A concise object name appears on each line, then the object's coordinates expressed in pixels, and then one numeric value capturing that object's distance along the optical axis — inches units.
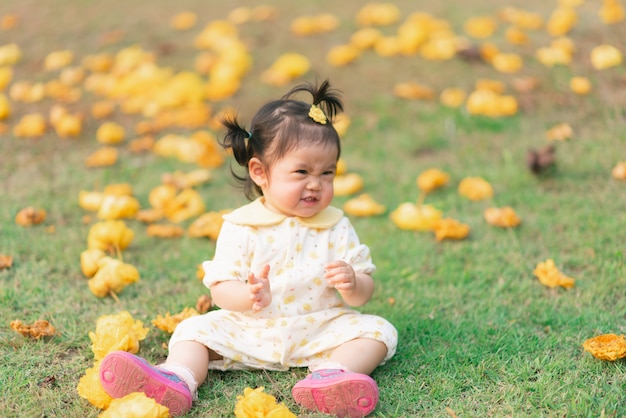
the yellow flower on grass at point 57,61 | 238.1
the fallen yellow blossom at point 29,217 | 145.9
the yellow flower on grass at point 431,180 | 161.8
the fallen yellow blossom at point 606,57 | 193.5
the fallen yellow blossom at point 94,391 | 83.8
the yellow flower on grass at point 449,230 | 138.9
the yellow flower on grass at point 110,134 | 191.8
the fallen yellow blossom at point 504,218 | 141.9
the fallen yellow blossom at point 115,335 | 93.0
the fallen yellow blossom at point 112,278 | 116.1
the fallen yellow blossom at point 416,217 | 145.2
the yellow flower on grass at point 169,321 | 103.8
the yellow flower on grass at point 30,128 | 195.9
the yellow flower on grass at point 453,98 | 198.5
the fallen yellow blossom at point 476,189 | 157.6
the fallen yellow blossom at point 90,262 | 123.7
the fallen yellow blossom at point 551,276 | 118.6
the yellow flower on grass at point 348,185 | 166.2
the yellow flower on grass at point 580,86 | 196.1
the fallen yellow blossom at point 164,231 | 144.7
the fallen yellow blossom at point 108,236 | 131.8
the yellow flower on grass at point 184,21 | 261.4
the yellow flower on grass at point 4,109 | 204.8
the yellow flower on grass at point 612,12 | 215.0
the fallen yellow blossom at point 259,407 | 77.5
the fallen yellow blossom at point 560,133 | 178.7
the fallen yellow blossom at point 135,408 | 75.8
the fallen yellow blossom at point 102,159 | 179.5
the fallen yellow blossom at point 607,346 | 91.3
